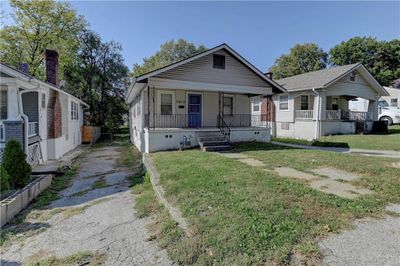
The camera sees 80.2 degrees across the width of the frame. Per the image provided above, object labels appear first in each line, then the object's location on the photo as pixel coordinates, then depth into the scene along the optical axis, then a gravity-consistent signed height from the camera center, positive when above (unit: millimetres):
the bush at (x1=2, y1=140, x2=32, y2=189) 5969 -1107
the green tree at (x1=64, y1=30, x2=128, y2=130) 27406 +5150
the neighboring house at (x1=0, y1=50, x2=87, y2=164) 7863 +342
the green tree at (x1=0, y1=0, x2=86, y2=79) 23969 +9328
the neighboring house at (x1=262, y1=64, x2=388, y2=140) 17547 +1695
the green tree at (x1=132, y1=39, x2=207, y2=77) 42750 +12925
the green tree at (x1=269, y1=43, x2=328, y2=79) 44281 +12092
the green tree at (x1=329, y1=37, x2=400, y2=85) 35938 +11006
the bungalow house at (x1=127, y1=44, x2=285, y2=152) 11680 +1302
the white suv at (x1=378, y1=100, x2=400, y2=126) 23156 +940
